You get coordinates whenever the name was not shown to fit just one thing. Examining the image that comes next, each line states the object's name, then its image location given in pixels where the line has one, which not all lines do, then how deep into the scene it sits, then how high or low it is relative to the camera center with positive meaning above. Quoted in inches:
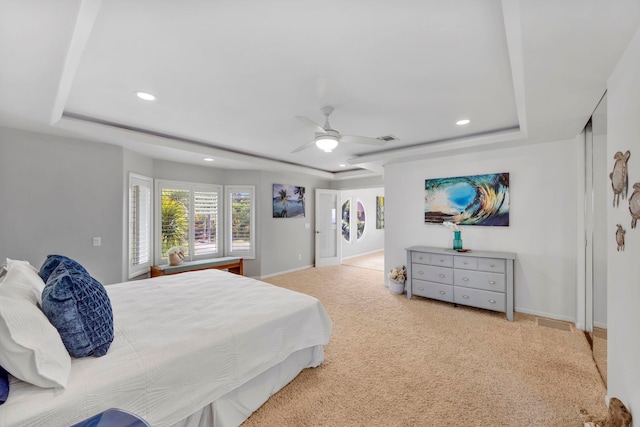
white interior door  265.9 -13.6
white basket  176.4 -47.8
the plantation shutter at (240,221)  218.2 -5.0
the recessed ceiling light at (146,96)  94.5 +42.8
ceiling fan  101.5 +30.7
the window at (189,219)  183.8 -3.0
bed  46.2 -31.0
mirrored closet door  83.0 -6.6
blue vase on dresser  156.6 -14.8
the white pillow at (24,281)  58.8 -16.1
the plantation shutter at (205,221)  201.3 -4.9
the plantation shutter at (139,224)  157.2 -5.9
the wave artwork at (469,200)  150.3 +9.1
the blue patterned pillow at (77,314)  52.9 -20.3
